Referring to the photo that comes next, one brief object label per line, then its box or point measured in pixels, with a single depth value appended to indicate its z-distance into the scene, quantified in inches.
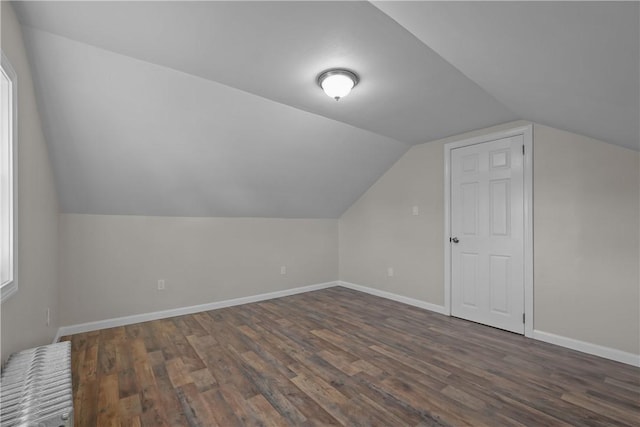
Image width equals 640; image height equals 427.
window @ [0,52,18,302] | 62.7
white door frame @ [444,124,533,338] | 118.8
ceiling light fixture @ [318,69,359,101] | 86.2
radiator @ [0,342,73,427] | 46.7
